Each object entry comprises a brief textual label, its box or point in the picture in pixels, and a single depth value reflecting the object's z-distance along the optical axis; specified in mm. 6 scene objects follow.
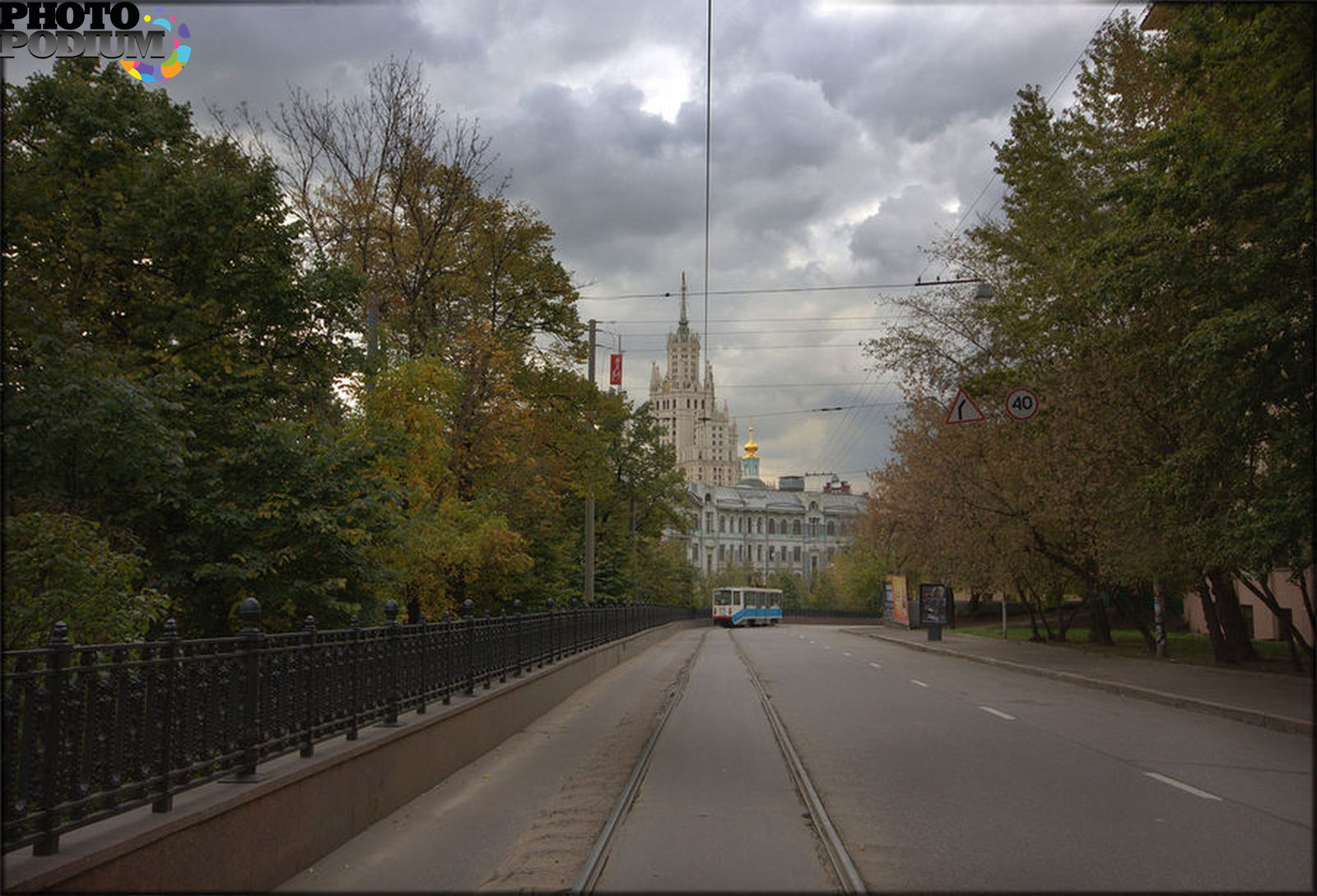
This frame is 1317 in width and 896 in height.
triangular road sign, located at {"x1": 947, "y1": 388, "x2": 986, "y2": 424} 23547
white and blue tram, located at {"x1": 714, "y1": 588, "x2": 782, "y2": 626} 78750
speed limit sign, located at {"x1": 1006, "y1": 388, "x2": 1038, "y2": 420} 23906
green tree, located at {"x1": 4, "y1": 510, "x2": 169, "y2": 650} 9203
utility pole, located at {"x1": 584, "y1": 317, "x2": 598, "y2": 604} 33750
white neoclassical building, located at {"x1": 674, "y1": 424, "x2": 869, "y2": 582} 143250
